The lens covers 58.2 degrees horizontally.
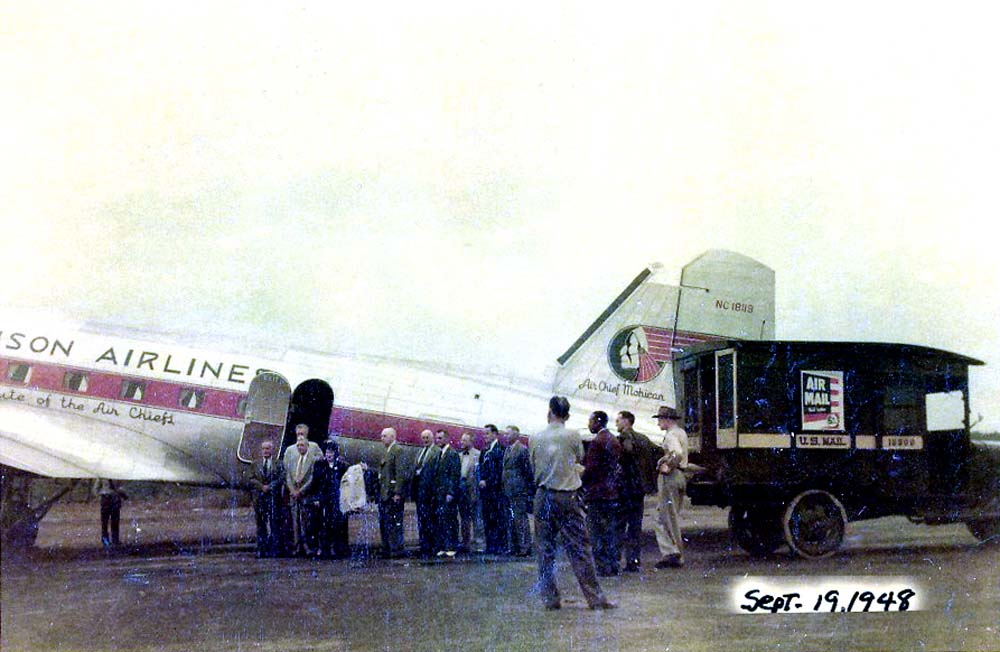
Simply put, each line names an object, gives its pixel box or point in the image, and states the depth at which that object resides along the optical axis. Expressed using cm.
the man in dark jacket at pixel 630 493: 1009
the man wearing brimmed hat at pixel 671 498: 1004
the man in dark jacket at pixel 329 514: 1140
